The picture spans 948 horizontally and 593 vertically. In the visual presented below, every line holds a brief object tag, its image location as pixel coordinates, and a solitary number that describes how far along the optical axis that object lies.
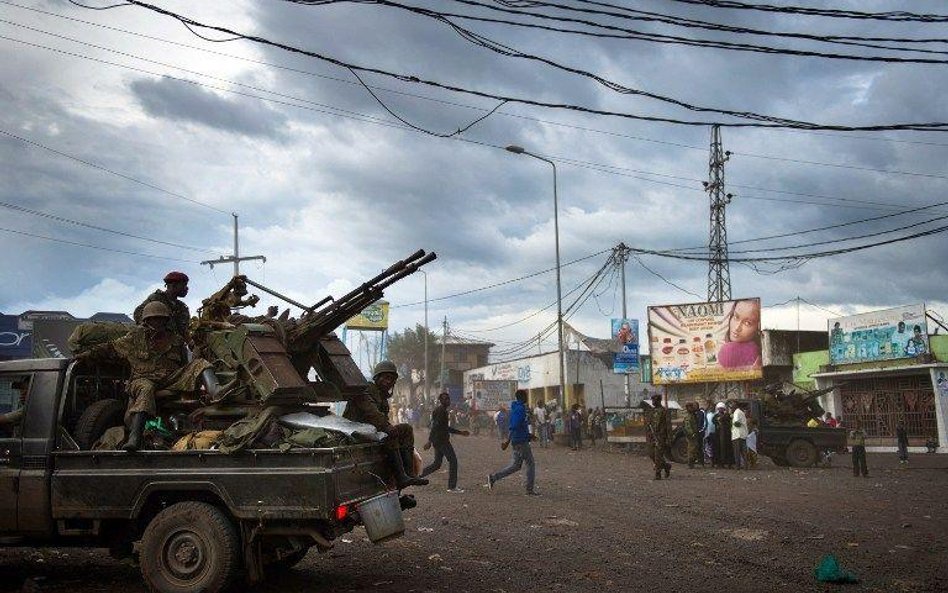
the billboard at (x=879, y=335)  27.14
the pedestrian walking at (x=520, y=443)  13.20
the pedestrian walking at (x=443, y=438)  13.78
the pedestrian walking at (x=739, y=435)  19.55
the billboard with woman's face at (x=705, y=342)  33.16
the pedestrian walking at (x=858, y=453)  17.03
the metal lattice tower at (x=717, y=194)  37.12
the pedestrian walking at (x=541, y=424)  30.55
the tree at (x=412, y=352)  82.92
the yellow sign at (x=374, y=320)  67.50
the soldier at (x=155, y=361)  6.55
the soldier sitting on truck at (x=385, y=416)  6.96
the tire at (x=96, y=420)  6.40
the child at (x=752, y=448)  19.84
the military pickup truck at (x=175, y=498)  5.62
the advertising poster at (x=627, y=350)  32.94
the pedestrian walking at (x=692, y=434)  19.70
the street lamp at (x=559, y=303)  30.31
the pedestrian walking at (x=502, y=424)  34.25
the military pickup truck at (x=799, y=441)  20.05
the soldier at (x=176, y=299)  7.41
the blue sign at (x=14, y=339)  26.33
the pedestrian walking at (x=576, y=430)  28.59
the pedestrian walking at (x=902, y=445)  21.08
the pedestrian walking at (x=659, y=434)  16.15
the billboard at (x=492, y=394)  45.50
